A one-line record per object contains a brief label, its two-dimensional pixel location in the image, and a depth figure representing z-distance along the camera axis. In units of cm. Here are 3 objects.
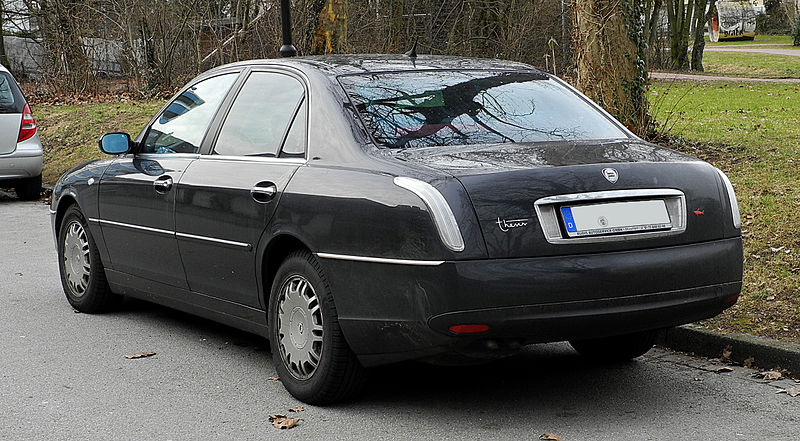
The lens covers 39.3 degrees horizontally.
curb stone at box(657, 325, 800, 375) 569
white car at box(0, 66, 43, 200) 1472
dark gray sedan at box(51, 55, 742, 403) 451
